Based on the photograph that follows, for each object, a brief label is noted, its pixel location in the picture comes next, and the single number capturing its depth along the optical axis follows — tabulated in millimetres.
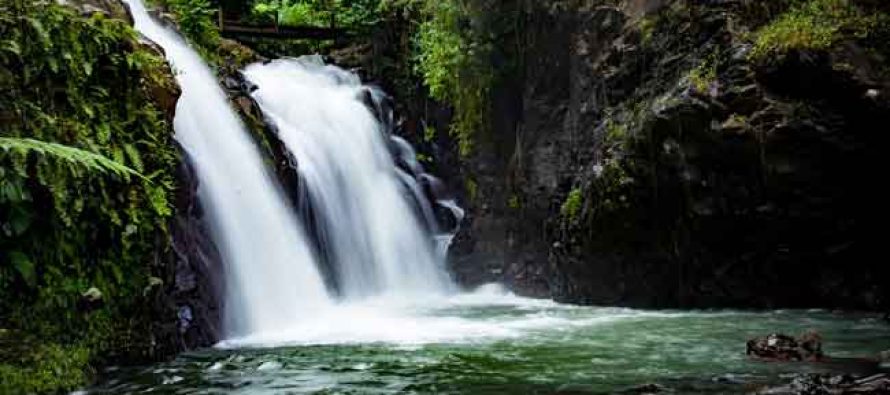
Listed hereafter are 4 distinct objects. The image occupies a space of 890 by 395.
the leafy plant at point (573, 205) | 12883
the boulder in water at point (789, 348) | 6715
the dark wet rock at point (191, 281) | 8523
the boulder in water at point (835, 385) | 4910
